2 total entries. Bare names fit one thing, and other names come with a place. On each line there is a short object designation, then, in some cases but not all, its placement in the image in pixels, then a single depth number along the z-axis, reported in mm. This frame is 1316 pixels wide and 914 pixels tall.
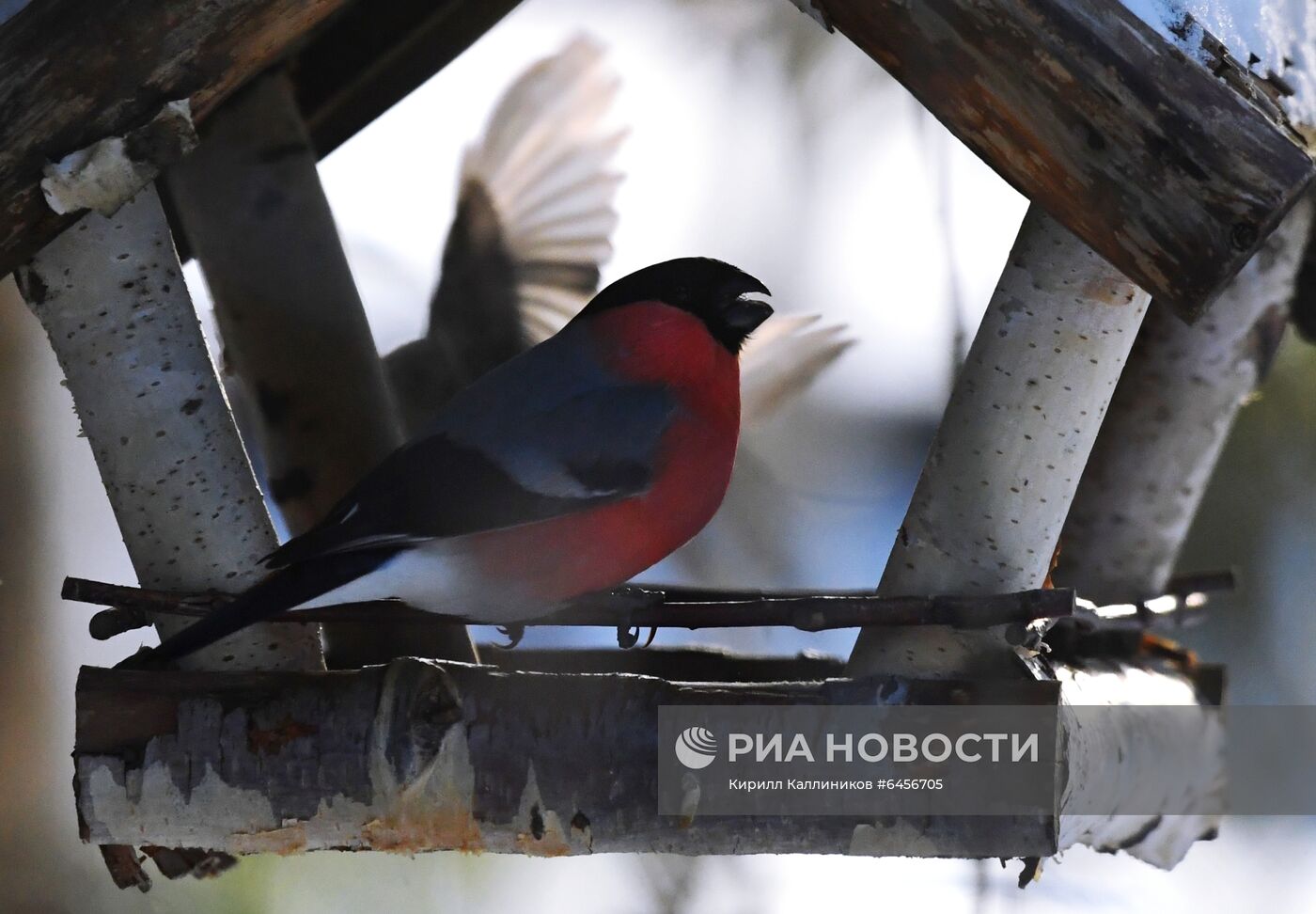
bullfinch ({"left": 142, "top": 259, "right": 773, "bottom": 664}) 4224
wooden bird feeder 4183
